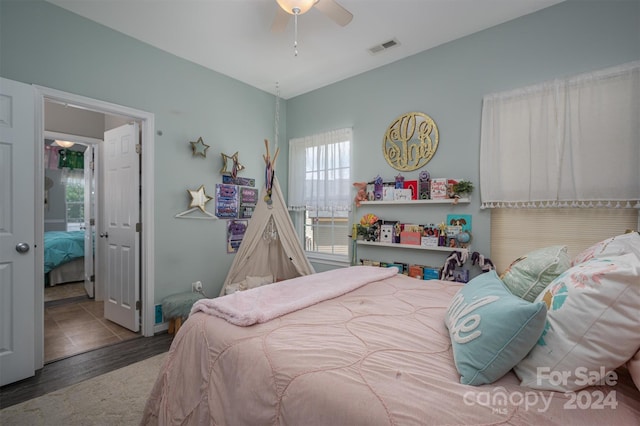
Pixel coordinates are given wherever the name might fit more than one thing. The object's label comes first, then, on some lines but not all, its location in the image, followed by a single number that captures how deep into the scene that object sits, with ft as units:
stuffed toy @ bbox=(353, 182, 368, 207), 11.42
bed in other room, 15.61
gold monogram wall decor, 9.96
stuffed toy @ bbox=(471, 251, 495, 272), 8.52
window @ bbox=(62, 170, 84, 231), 23.11
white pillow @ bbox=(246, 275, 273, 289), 10.34
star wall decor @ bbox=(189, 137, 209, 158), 10.95
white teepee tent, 10.18
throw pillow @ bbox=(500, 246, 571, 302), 4.05
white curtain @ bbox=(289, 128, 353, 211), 12.28
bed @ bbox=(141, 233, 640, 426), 2.66
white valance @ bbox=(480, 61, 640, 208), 6.87
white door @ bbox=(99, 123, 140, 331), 10.07
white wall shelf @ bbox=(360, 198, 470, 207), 9.07
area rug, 5.79
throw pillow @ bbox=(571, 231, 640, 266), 3.85
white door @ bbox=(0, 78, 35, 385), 6.95
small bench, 9.59
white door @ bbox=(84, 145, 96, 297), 13.76
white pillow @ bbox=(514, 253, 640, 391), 2.66
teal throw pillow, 2.90
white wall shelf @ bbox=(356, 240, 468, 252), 9.11
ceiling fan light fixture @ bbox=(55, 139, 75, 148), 19.12
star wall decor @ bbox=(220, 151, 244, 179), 11.83
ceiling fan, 6.35
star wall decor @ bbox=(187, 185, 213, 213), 10.81
